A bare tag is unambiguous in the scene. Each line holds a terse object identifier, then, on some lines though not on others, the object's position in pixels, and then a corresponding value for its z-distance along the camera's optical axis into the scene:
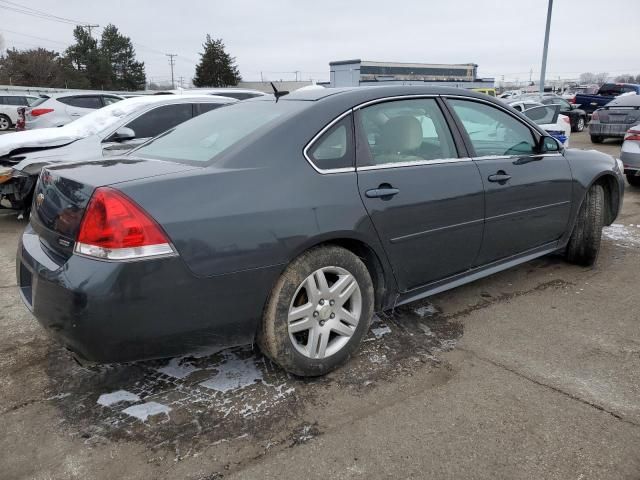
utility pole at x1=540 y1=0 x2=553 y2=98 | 21.23
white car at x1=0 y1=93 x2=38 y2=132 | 22.98
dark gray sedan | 2.16
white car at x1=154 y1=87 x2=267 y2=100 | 10.21
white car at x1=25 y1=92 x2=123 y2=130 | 12.11
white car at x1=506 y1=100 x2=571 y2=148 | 10.22
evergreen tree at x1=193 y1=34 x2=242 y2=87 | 51.31
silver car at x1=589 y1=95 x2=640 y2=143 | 13.75
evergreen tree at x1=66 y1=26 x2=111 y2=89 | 63.41
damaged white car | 5.81
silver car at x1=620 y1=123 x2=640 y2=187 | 7.70
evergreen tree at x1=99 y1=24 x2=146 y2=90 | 68.00
